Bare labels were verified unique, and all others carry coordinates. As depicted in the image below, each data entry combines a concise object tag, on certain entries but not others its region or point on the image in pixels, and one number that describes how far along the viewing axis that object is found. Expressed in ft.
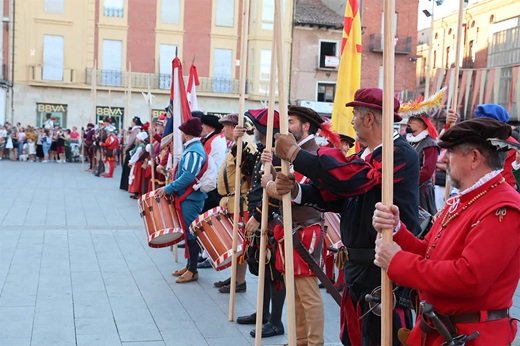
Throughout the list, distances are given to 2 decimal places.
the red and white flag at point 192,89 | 32.35
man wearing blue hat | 19.44
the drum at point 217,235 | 21.95
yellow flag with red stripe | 21.61
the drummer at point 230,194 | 23.26
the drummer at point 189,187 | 25.48
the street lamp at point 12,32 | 120.77
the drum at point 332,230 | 21.73
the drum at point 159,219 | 24.90
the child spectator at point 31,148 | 99.55
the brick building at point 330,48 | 136.46
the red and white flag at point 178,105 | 29.07
